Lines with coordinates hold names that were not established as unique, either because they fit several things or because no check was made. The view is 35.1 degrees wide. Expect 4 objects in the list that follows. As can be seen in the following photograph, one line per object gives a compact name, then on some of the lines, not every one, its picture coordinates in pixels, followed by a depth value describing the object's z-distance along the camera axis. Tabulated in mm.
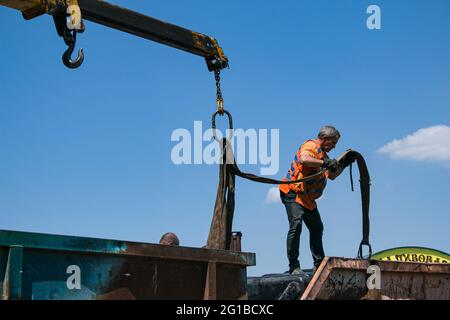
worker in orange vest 6414
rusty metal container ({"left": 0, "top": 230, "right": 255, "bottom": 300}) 3480
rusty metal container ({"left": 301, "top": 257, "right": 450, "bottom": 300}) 4867
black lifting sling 4934
